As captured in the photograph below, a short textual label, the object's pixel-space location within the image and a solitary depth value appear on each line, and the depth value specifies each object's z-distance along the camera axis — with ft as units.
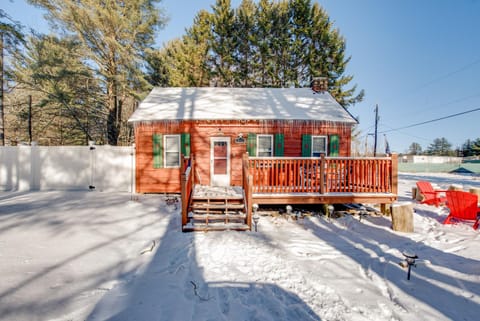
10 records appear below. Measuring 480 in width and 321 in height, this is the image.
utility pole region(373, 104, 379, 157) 63.20
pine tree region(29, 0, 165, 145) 38.22
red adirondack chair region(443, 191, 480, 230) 15.92
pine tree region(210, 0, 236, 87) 54.13
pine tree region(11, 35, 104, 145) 36.14
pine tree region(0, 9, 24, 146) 21.48
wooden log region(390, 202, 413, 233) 15.70
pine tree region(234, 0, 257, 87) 54.29
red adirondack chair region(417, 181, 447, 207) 22.33
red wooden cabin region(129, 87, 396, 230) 26.35
